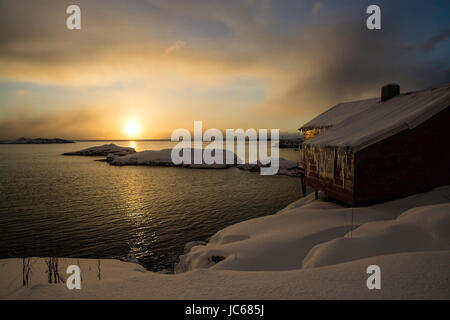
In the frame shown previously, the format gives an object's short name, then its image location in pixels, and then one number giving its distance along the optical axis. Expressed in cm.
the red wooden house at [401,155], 977
